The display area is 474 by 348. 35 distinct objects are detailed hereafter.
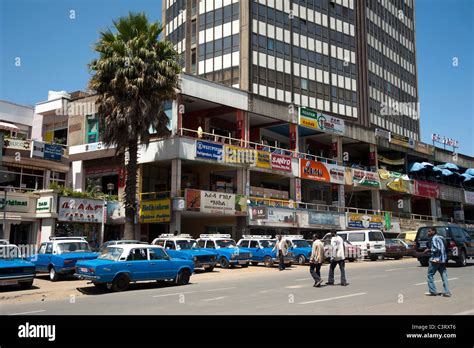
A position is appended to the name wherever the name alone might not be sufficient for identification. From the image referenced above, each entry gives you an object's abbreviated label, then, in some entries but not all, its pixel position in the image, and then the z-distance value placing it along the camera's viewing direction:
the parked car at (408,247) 35.84
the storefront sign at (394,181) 52.49
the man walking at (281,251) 25.82
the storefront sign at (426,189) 58.09
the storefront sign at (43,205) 29.83
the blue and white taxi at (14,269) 17.54
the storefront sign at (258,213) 37.15
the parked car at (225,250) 27.36
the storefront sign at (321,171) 43.28
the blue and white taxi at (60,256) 21.52
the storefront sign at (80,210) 30.31
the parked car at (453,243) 23.53
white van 32.72
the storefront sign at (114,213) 34.62
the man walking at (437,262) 12.91
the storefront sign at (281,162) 40.44
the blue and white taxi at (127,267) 16.45
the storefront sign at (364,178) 48.94
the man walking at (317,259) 16.20
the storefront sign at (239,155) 36.81
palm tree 28.11
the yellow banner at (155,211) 33.72
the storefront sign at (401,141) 55.56
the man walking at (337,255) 16.42
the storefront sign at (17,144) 33.19
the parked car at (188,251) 24.45
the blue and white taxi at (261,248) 28.44
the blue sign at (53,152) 35.66
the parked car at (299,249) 29.42
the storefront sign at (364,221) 46.43
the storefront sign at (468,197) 67.03
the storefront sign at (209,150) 34.84
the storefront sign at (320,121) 44.20
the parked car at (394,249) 34.28
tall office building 46.56
